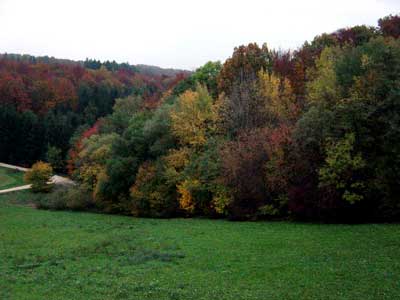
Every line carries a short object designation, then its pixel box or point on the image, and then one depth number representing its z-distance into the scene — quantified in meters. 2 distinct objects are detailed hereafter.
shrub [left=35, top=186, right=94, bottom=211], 52.47
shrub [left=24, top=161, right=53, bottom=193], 66.06
